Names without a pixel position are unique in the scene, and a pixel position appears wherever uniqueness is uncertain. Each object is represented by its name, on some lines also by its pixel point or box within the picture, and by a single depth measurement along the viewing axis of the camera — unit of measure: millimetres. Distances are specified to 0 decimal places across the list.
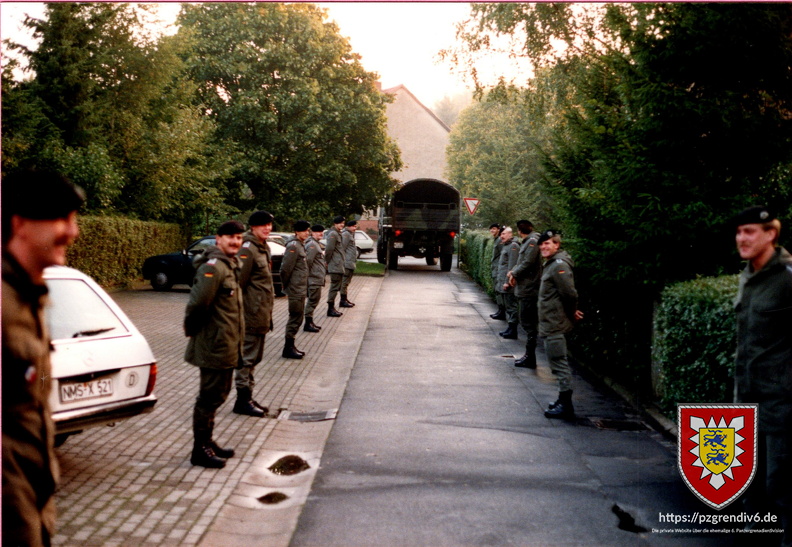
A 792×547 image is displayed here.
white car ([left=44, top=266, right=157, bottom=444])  5395
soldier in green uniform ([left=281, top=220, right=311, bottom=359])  11328
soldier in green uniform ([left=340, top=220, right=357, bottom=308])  17250
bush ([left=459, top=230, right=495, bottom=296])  21597
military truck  30703
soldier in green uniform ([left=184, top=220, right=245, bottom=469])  5980
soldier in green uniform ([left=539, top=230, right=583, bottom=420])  7996
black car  20891
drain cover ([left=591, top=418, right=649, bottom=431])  7633
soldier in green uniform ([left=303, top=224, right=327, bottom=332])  13562
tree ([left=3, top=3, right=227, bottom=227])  21875
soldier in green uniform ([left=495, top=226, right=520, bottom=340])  13547
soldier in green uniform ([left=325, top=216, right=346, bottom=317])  16000
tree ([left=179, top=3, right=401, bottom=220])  31234
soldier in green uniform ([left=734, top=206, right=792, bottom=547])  4172
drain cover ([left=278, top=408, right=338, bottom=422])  7884
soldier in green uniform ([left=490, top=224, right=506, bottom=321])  16141
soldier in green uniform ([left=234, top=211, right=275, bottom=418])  7887
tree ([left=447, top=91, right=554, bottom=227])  33781
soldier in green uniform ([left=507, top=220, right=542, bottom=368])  10891
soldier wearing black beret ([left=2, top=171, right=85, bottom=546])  2479
